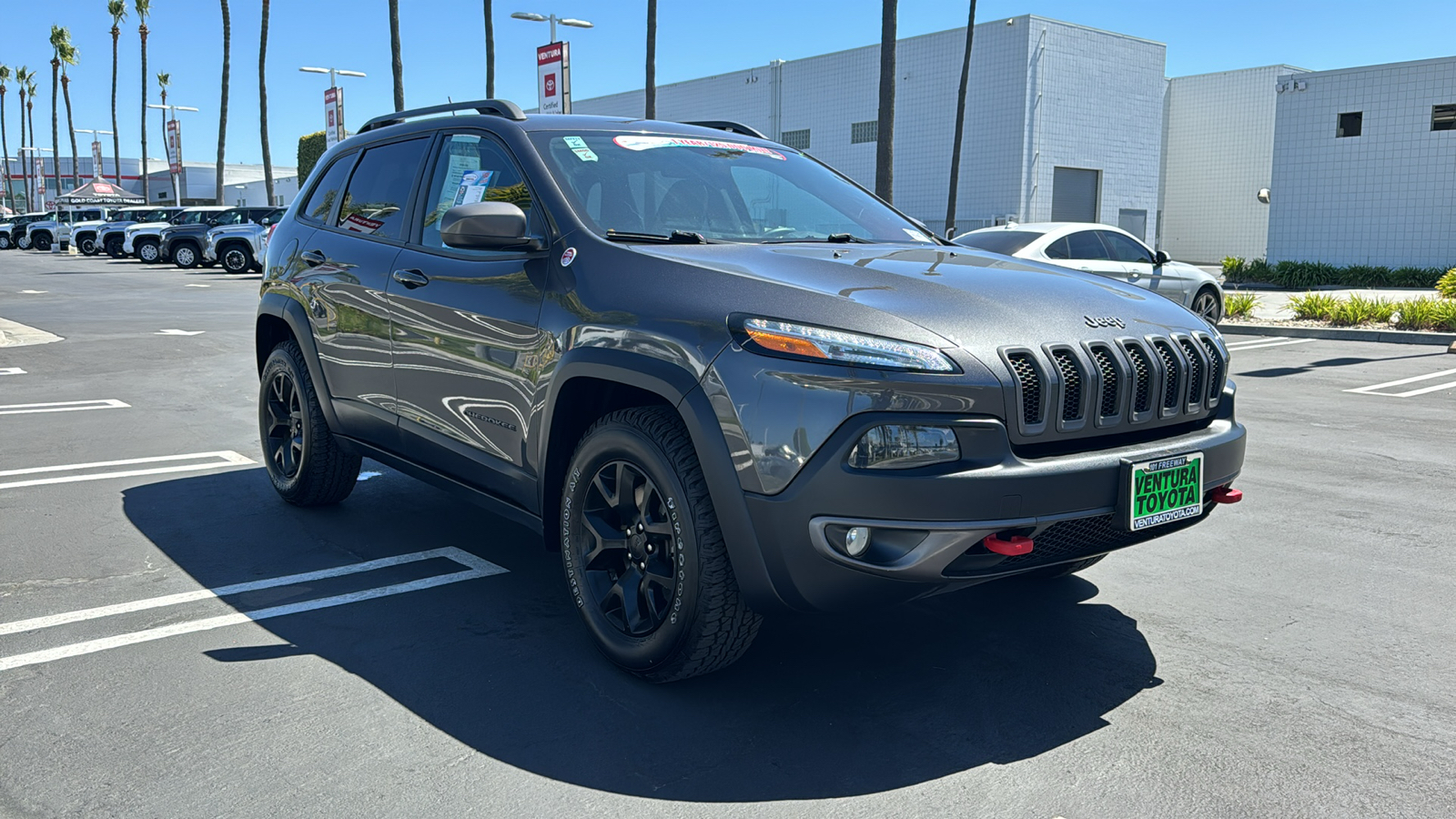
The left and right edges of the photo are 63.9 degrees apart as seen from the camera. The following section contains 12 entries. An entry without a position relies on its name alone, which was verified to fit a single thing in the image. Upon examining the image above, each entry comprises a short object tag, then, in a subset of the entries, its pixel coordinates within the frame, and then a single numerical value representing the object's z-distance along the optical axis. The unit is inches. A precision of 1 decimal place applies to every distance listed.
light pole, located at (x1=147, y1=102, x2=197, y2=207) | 2038.6
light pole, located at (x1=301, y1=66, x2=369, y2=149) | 1153.4
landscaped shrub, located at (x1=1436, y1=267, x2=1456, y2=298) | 668.7
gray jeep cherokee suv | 117.6
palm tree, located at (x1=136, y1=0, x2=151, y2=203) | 2642.7
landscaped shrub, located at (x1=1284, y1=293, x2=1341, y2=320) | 655.8
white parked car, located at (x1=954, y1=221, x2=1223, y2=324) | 532.7
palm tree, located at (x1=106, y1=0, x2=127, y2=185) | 2847.0
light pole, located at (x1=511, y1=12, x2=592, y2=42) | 951.6
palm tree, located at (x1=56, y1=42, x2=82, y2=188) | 3368.6
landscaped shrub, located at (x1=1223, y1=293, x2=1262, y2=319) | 700.7
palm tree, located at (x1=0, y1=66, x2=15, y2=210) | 3946.9
